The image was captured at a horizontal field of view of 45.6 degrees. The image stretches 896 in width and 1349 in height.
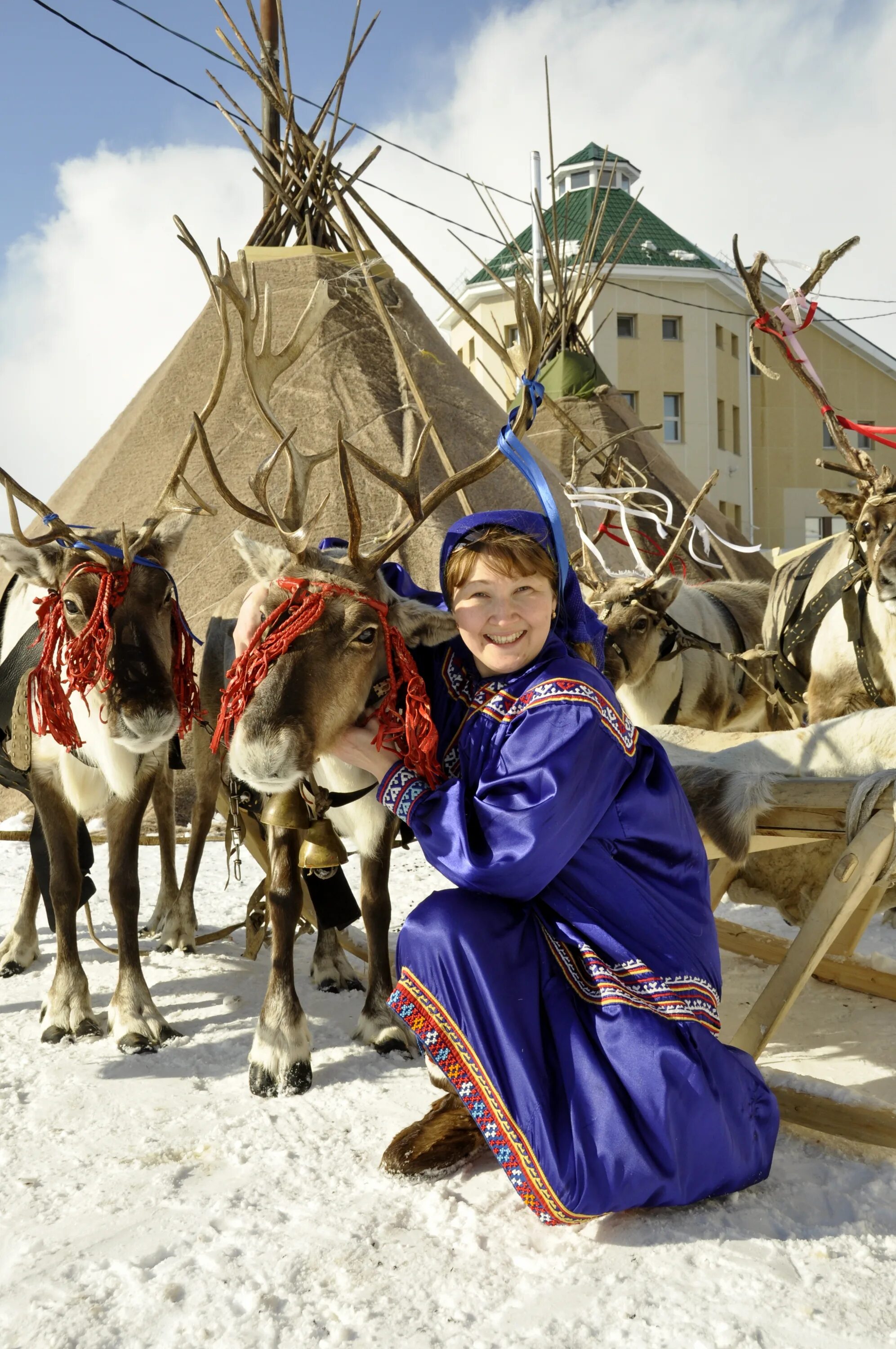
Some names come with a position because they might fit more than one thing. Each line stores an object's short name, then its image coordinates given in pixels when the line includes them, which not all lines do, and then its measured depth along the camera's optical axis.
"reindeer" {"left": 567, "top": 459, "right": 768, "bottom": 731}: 4.45
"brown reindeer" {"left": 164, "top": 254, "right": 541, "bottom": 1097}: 2.28
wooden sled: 2.32
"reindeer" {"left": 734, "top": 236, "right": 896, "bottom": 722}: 3.80
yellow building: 19.31
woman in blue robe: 1.90
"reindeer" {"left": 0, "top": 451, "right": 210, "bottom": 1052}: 2.79
